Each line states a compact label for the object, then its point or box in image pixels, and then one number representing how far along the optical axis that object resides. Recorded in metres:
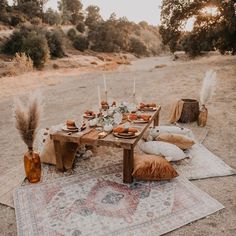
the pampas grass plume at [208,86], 5.99
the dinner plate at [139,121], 4.34
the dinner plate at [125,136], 3.67
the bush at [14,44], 19.70
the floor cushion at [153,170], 3.60
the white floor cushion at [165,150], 4.13
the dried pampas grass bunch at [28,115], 3.32
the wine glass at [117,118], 4.29
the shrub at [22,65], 13.24
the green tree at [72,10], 40.78
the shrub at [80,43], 28.56
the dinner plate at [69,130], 3.93
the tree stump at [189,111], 6.21
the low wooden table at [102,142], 3.54
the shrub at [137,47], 36.09
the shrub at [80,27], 33.74
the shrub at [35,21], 28.56
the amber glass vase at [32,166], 3.62
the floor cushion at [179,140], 4.55
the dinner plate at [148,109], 5.06
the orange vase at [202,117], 6.02
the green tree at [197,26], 13.71
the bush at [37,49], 17.34
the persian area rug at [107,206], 2.87
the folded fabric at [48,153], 4.23
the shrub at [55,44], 21.70
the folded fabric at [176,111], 6.23
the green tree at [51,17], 33.32
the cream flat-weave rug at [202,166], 3.93
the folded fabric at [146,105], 5.14
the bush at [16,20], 28.26
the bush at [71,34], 29.69
